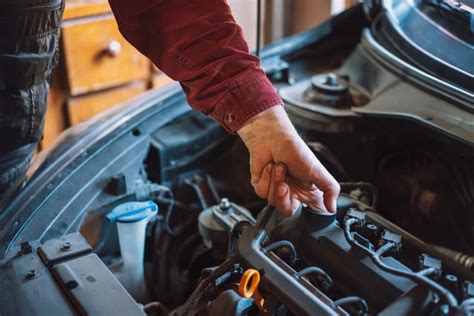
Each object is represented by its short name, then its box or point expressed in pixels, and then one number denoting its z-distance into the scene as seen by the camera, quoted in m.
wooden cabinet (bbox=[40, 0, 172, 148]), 2.26
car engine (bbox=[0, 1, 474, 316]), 0.82
